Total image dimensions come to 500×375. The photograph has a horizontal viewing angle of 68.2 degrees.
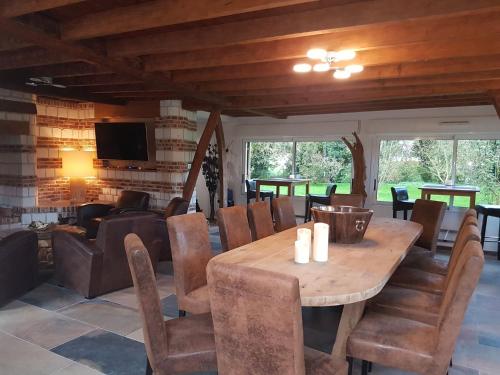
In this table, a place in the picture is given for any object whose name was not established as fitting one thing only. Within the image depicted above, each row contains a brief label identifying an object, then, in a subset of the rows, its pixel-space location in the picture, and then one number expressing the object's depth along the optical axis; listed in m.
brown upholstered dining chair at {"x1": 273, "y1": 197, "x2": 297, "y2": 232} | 3.90
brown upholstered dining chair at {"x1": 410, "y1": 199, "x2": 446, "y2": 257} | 3.70
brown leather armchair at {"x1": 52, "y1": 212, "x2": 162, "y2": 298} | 3.47
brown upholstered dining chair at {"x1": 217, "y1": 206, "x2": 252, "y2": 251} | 2.96
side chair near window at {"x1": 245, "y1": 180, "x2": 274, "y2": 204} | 7.85
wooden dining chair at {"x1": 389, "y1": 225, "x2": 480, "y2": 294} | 2.60
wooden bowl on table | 2.61
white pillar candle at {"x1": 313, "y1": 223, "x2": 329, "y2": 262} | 2.15
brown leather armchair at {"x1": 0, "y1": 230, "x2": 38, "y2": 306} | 3.23
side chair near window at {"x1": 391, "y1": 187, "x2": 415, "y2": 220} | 6.35
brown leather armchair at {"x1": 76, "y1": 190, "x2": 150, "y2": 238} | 5.87
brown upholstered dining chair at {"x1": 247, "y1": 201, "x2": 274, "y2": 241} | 3.49
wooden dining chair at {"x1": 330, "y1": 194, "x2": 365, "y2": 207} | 4.69
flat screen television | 6.44
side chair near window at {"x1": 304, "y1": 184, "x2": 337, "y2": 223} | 7.06
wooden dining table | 1.68
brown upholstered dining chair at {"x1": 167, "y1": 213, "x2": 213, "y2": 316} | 2.37
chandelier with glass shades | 2.96
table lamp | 6.29
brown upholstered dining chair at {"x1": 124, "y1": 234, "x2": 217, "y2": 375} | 1.67
